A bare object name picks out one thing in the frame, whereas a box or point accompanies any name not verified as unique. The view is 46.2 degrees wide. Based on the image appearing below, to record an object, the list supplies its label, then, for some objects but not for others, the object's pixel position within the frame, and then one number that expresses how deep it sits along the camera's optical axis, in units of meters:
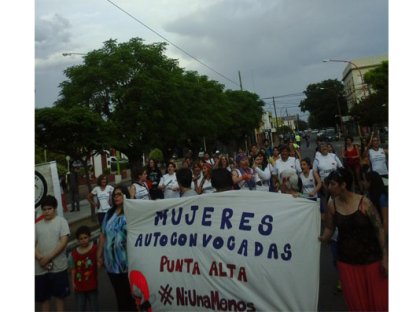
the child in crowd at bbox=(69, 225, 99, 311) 4.96
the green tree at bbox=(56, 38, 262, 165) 21.17
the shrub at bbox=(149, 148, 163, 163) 43.29
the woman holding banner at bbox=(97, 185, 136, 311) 4.89
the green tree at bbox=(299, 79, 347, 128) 87.00
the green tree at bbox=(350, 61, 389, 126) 37.94
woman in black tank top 3.90
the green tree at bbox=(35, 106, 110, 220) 14.34
